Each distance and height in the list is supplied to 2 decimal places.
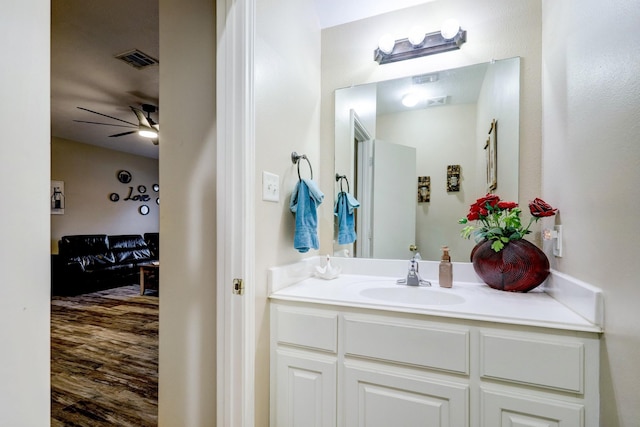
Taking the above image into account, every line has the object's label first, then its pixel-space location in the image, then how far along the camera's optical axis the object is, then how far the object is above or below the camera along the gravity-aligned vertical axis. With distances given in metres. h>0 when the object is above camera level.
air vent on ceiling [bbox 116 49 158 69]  2.60 +1.39
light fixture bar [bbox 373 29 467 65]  1.64 +0.95
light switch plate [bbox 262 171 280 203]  1.28 +0.11
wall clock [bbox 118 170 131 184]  6.14 +0.72
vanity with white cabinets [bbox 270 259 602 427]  0.93 -0.53
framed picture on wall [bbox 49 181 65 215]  4.98 +0.21
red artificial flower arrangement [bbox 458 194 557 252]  1.35 -0.03
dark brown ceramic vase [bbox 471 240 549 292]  1.28 -0.24
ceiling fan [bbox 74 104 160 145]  3.77 +1.17
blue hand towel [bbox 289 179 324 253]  1.46 +0.00
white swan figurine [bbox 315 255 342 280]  1.63 -0.33
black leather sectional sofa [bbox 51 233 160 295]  4.65 -0.90
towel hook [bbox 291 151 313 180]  1.55 +0.29
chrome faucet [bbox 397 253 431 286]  1.51 -0.34
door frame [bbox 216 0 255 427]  1.13 +0.01
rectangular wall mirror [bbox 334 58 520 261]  1.57 +0.39
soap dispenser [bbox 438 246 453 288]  1.47 -0.30
